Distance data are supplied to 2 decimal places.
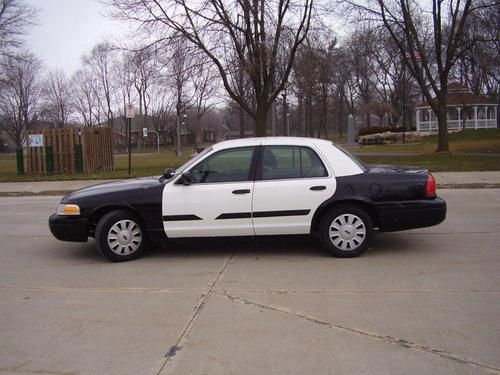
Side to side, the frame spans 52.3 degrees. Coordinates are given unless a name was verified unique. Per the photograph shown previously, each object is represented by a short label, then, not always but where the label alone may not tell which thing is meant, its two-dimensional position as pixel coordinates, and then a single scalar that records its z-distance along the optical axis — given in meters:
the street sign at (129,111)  18.88
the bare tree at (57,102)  74.75
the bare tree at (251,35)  20.84
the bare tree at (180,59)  21.02
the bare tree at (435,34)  23.06
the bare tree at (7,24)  29.12
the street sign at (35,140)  21.62
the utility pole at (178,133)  47.00
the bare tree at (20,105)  70.38
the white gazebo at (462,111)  50.22
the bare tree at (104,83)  69.91
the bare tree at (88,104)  73.56
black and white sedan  6.32
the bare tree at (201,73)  21.28
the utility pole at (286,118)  40.91
